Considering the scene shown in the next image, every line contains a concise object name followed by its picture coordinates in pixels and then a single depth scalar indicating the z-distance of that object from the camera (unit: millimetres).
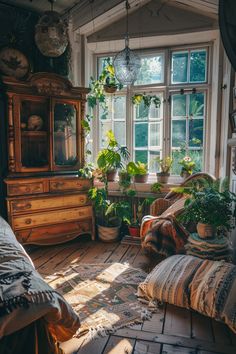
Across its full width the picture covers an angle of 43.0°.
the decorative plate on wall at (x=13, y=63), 3334
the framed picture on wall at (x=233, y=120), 2973
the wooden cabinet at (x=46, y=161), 3271
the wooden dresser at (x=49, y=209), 3256
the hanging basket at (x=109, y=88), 3830
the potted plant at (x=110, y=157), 3695
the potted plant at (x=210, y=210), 2529
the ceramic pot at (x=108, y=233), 3826
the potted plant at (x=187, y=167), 3805
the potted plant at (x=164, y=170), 3898
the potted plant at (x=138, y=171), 3867
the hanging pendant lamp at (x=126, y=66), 3447
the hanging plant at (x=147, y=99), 3924
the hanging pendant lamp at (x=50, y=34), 3383
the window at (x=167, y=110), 3910
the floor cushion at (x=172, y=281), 2199
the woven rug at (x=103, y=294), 2061
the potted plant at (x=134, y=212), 3803
